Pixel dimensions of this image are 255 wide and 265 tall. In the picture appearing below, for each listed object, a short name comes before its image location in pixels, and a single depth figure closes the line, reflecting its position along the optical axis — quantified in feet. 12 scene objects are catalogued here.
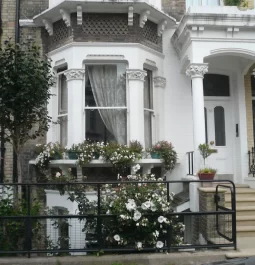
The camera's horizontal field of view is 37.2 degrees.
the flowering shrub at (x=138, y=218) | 18.52
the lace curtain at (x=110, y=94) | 29.35
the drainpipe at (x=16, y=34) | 30.04
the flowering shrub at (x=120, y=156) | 26.53
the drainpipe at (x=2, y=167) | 29.93
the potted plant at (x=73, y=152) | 27.02
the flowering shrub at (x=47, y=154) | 27.58
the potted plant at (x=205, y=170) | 25.68
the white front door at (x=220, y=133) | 32.73
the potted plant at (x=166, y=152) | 28.86
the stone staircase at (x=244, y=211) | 22.76
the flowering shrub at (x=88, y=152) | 26.58
